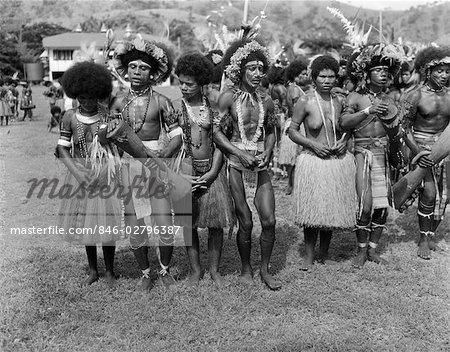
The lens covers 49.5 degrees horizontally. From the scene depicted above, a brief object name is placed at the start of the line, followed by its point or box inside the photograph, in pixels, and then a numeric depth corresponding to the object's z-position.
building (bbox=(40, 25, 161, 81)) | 46.94
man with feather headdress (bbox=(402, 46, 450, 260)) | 5.12
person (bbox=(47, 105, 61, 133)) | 15.93
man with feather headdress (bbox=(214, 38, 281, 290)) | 4.31
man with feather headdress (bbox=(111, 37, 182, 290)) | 4.20
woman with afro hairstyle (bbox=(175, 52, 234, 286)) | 4.28
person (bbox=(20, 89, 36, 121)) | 20.04
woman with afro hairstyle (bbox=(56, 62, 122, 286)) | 4.18
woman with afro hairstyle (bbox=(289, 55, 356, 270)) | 4.71
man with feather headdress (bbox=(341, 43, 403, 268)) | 4.77
